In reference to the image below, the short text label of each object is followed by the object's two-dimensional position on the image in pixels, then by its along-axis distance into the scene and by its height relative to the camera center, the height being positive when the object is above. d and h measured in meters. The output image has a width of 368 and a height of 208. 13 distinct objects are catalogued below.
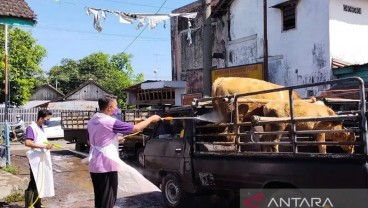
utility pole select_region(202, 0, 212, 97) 10.88 +1.56
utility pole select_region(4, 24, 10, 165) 10.75 -0.39
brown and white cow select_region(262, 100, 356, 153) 4.62 -0.20
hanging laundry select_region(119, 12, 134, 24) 11.59 +2.46
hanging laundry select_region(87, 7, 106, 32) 11.37 +2.49
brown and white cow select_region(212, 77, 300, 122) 5.64 +0.16
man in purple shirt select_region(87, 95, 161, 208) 4.52 -0.44
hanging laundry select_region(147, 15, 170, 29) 12.08 +2.53
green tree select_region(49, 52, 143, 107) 56.56 +4.82
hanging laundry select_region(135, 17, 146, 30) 11.94 +2.42
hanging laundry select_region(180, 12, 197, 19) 13.65 +3.00
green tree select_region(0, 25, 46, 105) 26.98 +3.05
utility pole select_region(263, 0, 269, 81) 14.62 +2.06
